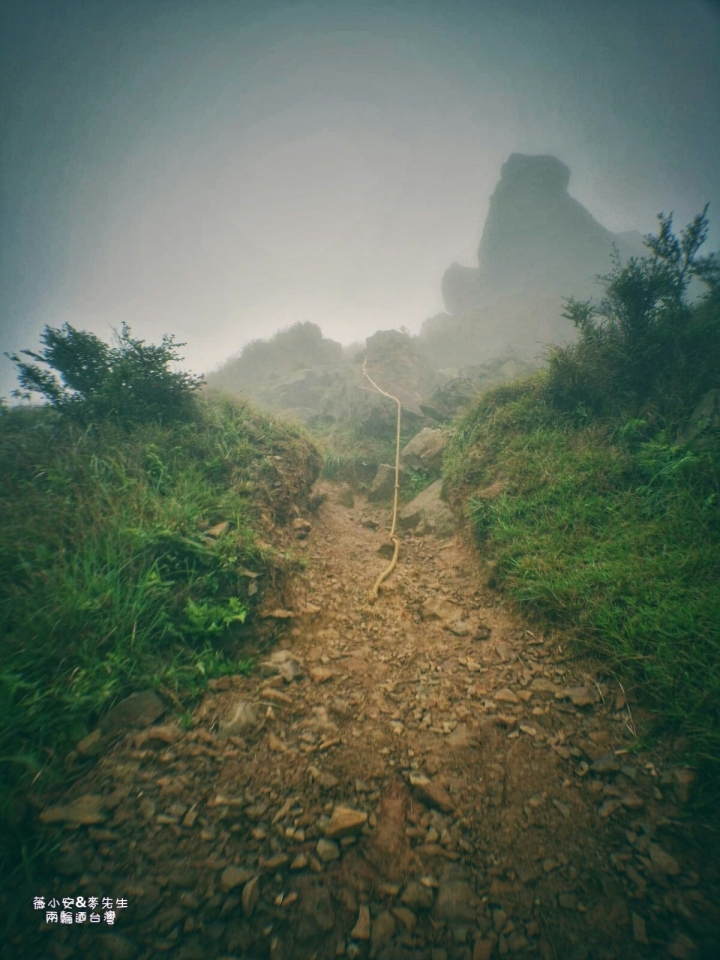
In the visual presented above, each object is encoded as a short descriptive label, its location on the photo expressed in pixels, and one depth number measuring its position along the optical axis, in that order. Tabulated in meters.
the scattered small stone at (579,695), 2.90
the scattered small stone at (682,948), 1.64
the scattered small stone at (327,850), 2.02
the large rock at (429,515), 6.42
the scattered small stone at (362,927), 1.73
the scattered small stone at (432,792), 2.29
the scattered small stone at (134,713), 2.57
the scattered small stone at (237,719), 2.68
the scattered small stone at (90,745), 2.39
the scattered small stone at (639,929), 1.69
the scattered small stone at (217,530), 4.31
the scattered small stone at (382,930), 1.72
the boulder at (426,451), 8.52
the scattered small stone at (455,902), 1.83
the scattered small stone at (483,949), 1.67
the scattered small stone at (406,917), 1.77
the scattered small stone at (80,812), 2.01
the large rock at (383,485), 8.66
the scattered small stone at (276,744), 2.62
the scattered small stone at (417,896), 1.85
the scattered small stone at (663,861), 1.88
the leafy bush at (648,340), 6.07
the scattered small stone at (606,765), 2.43
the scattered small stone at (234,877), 1.86
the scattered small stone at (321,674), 3.32
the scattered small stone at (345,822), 2.13
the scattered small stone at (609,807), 2.21
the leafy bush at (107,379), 6.03
